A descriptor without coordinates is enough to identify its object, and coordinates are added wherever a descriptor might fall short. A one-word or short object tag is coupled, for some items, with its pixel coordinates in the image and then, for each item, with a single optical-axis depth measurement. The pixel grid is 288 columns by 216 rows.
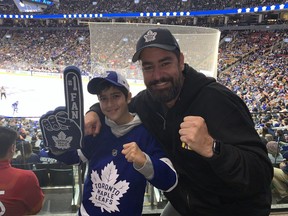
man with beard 1.18
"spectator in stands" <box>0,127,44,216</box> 1.70
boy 1.52
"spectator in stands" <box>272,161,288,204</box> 2.84
